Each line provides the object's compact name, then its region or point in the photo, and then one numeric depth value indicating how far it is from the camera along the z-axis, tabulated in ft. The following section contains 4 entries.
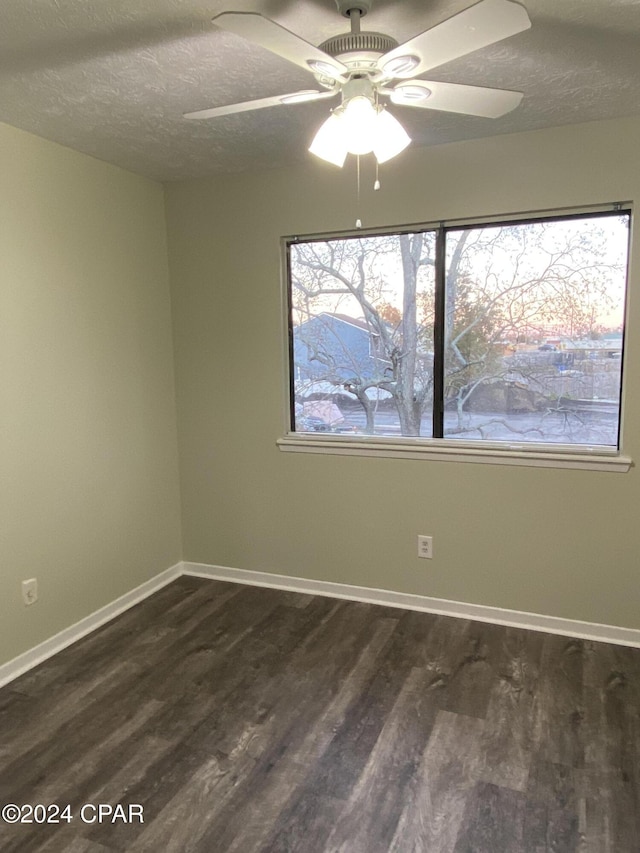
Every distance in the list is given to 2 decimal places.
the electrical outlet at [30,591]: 8.96
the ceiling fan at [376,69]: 4.42
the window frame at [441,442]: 9.23
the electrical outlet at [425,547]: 10.56
